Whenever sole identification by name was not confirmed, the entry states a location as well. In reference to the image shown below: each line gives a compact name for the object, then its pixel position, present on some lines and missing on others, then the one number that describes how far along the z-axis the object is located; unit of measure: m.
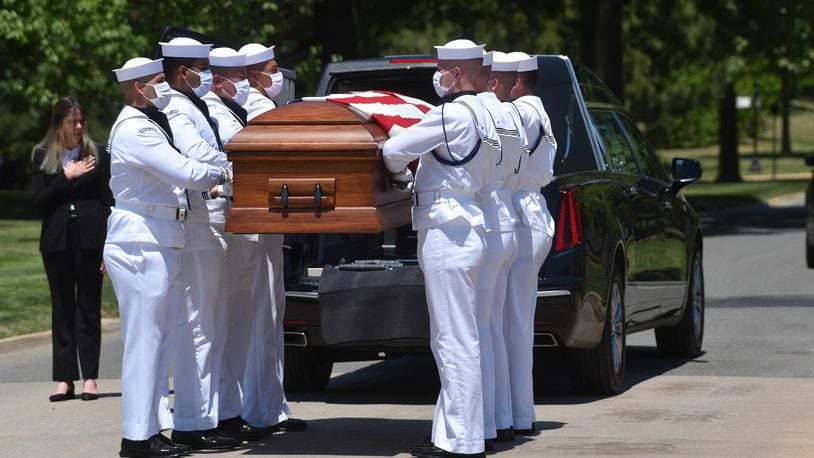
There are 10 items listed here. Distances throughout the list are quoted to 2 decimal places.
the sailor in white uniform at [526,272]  17.64
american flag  16.92
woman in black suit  21.67
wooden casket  15.92
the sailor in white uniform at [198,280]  16.77
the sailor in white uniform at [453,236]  15.45
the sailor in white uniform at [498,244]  16.12
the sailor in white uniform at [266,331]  18.05
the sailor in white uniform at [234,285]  17.52
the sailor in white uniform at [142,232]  16.05
